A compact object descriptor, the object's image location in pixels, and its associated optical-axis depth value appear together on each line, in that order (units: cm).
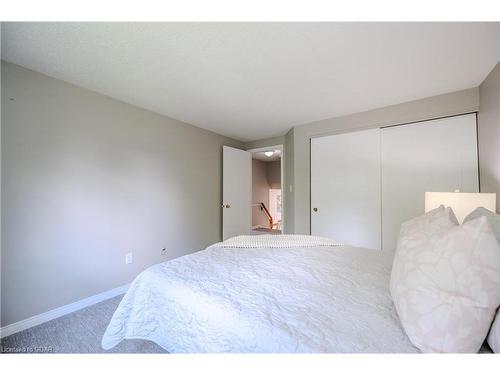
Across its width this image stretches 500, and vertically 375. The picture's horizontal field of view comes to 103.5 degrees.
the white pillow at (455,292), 56
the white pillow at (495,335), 55
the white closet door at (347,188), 243
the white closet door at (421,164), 197
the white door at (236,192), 339
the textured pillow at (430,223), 81
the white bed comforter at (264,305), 65
